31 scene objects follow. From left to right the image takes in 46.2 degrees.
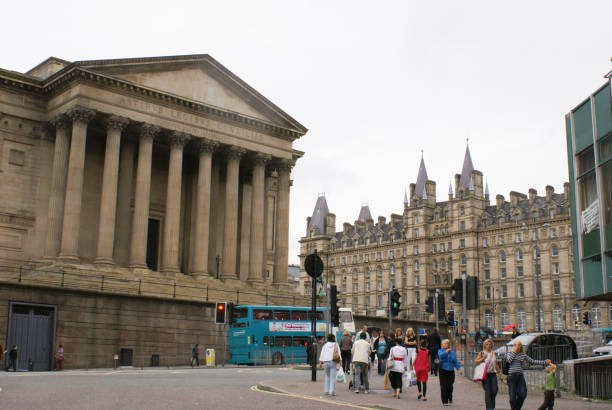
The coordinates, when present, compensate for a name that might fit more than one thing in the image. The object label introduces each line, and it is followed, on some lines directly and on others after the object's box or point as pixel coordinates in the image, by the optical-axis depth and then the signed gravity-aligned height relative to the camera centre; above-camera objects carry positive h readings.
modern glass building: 22.33 +5.04
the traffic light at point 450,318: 28.55 +1.02
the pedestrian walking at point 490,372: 16.16 -0.62
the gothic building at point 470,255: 112.81 +15.55
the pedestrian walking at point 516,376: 15.46 -0.68
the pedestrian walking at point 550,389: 15.61 -0.94
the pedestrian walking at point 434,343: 26.55 +0.02
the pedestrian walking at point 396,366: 19.95 -0.63
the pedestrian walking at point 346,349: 26.33 -0.27
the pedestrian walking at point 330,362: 19.83 -0.55
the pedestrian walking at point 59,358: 35.81 -0.97
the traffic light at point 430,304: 29.05 +1.58
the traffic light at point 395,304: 30.53 +1.65
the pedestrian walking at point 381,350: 26.15 -0.26
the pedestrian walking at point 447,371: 18.09 -0.68
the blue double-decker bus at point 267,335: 42.44 +0.39
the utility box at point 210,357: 41.53 -0.98
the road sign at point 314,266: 23.91 +2.50
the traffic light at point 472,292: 21.72 +1.56
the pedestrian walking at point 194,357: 40.95 -0.95
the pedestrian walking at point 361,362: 20.34 -0.55
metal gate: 35.31 +0.20
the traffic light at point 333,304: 25.06 +1.30
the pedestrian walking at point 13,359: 33.91 -1.03
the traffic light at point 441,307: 27.64 +1.40
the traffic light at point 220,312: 35.59 +1.39
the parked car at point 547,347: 27.52 -0.07
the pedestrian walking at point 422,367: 19.44 -0.63
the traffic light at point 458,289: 22.33 +1.68
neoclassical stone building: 44.84 +11.36
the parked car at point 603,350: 31.27 -0.17
